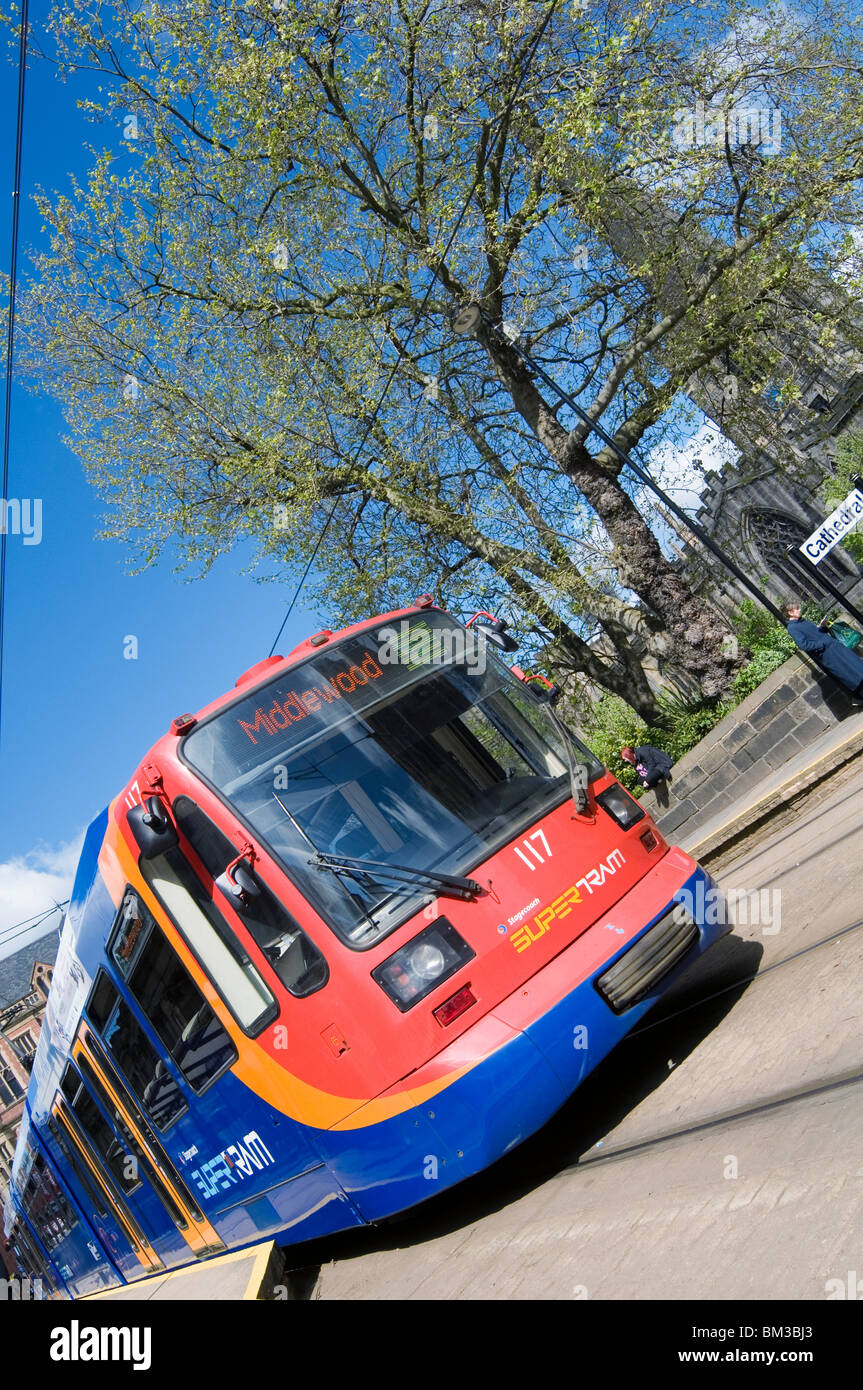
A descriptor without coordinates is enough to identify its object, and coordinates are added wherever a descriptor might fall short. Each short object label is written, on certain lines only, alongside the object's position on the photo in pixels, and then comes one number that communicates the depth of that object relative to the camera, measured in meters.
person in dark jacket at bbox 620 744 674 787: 15.98
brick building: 64.94
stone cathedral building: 15.89
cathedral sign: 12.77
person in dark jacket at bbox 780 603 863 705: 13.05
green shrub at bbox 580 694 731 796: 16.62
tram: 5.44
